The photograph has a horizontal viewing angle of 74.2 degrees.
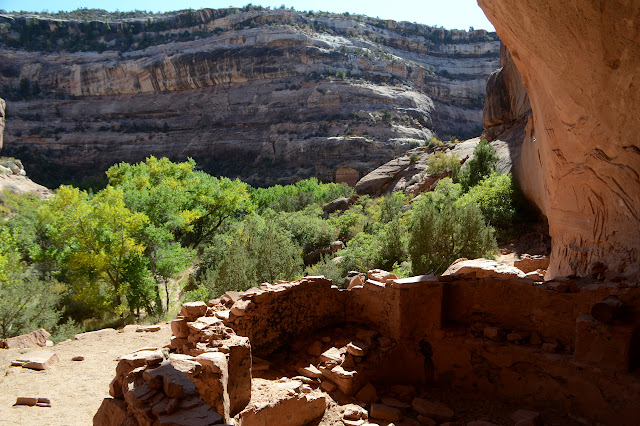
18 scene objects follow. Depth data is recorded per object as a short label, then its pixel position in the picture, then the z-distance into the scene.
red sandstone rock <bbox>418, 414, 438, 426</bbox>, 5.63
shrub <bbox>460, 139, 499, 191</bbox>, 21.67
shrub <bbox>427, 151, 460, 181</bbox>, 28.52
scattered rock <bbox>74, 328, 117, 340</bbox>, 9.34
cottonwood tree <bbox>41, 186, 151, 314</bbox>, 13.46
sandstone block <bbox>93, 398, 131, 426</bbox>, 3.99
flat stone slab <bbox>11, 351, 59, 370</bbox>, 7.34
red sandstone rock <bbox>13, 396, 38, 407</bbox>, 6.01
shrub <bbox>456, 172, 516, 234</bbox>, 16.95
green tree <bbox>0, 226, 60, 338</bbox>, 11.26
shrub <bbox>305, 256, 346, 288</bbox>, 14.58
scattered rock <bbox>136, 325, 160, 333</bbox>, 9.62
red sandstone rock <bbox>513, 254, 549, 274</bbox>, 11.20
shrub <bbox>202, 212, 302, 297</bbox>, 13.48
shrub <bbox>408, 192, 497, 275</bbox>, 13.21
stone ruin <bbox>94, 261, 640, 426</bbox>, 4.74
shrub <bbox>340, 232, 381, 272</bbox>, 16.30
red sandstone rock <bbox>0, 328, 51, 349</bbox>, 8.51
